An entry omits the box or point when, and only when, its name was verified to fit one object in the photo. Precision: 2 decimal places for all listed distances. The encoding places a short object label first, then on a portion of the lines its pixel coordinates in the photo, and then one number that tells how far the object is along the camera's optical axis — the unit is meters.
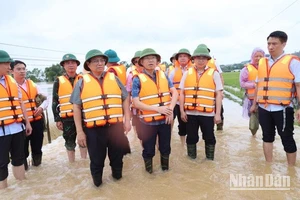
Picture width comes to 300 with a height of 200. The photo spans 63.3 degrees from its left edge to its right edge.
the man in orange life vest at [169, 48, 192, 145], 5.16
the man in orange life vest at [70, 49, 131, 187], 3.27
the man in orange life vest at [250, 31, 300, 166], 3.58
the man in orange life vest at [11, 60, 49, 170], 4.27
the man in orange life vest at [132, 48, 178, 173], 3.72
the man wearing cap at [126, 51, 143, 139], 4.93
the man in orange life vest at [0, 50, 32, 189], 3.39
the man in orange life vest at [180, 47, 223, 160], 4.08
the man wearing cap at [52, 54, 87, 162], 4.34
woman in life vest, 5.32
